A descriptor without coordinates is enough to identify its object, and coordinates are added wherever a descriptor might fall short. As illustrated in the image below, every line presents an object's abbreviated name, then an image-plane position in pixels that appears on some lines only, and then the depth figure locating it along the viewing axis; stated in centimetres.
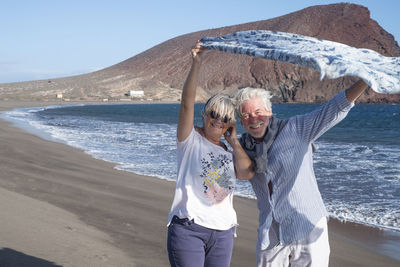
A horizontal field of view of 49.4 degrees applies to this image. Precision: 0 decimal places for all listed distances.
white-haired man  230
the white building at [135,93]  11244
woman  242
